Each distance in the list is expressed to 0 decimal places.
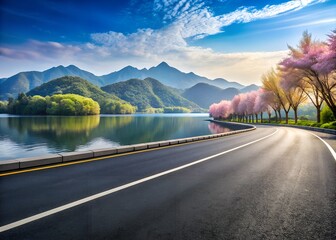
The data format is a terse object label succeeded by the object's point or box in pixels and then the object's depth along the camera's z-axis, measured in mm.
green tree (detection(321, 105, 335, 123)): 43269
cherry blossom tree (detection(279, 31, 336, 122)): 31778
